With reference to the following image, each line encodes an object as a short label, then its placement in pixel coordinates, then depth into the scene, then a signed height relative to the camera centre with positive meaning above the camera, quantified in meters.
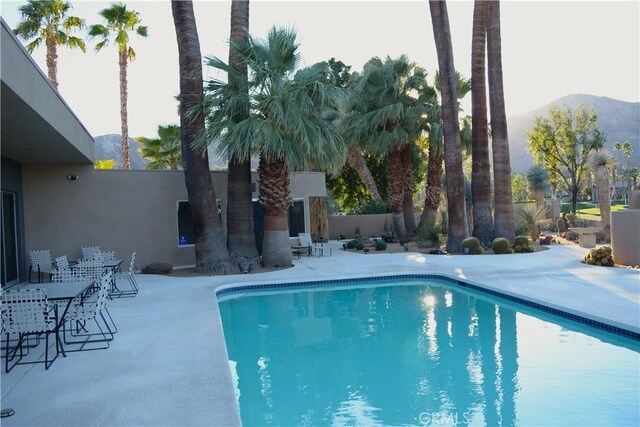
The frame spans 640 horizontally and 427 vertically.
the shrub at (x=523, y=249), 16.31 -1.20
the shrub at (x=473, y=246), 16.31 -1.00
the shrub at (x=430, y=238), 18.30 -0.81
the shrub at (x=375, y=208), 25.38 +0.59
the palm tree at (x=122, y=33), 23.67 +9.49
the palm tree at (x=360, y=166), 25.83 +2.82
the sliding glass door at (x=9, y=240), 11.40 -0.05
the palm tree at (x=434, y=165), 21.25 +2.25
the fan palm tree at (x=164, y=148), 22.56 +3.80
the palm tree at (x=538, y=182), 28.77 +1.70
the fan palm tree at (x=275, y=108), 12.45 +2.98
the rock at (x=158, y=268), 13.72 -1.03
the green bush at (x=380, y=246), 18.63 -0.99
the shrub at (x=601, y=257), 12.72 -1.24
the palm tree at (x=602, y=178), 21.23 +1.30
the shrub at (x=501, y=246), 16.05 -1.04
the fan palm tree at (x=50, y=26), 22.45 +9.48
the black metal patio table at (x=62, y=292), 5.88 -0.71
